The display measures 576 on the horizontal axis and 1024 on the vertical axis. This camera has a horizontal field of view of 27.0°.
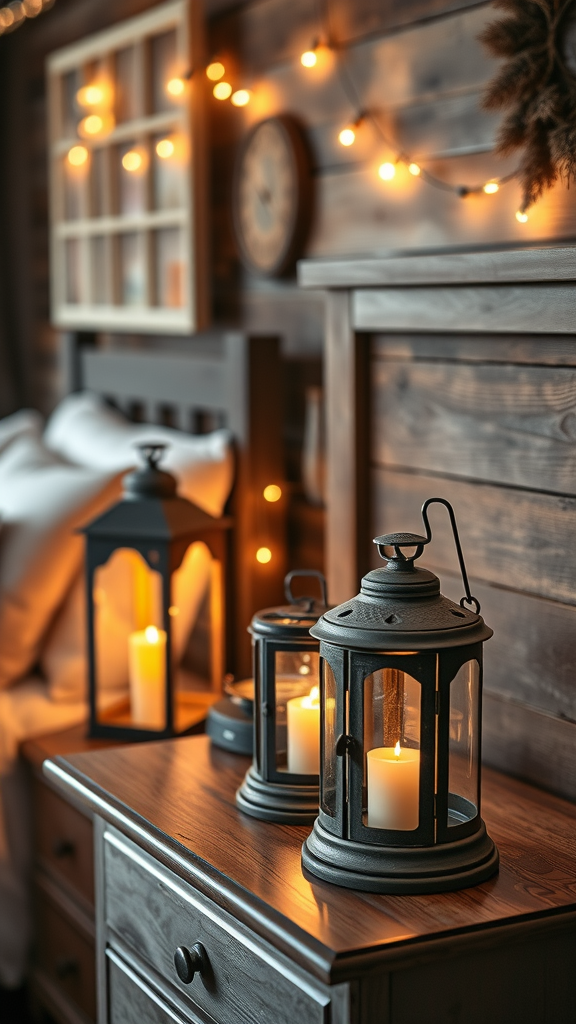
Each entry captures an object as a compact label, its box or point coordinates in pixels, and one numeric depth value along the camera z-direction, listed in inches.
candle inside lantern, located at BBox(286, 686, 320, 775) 56.6
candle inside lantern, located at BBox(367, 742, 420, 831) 48.2
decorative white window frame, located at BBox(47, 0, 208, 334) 102.3
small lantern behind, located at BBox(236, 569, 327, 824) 56.2
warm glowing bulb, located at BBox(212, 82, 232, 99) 99.7
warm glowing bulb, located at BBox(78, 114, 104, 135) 119.1
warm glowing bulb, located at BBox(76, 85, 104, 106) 118.1
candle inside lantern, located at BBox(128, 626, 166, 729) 82.2
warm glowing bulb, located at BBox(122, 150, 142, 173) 112.2
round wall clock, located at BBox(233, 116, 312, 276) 89.1
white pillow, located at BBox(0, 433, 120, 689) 89.0
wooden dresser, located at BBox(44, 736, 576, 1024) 44.2
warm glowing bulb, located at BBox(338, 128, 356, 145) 82.5
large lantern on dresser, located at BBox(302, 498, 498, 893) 47.7
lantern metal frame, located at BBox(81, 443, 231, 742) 78.2
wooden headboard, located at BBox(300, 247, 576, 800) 57.8
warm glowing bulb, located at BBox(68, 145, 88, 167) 122.7
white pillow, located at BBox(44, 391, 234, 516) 91.2
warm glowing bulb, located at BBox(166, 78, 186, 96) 102.9
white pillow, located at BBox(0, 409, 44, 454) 110.4
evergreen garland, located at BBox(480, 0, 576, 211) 59.4
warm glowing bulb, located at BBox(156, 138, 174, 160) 106.1
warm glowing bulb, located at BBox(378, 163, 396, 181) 78.8
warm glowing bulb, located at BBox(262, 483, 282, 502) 93.7
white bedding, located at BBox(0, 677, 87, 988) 85.7
